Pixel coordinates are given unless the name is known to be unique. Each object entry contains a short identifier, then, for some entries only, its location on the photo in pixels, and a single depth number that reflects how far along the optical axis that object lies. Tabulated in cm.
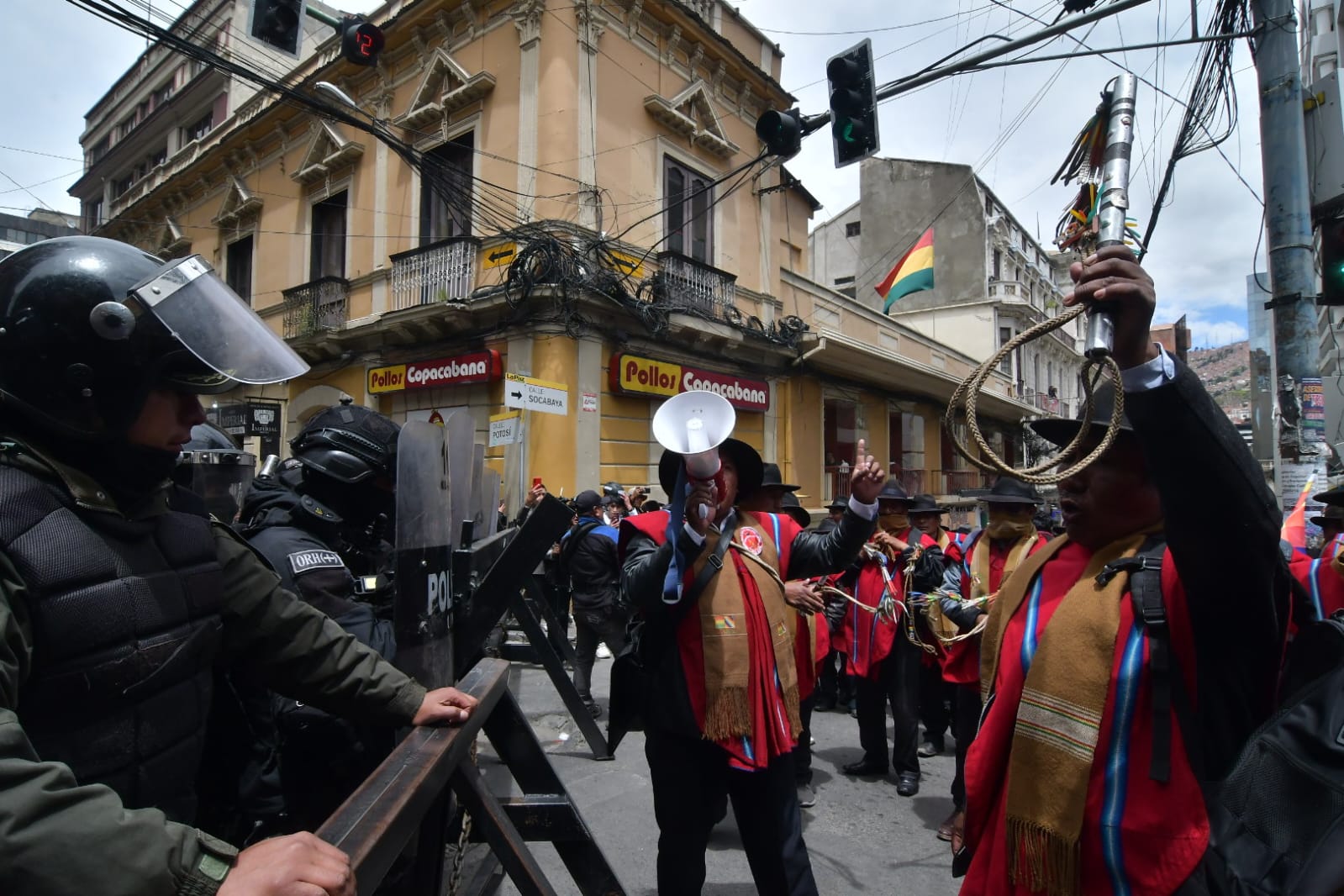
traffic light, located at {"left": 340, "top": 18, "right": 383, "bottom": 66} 746
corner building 1071
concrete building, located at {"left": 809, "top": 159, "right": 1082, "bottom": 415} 2644
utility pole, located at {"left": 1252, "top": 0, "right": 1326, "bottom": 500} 504
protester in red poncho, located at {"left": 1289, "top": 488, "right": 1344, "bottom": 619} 333
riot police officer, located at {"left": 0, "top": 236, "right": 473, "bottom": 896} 87
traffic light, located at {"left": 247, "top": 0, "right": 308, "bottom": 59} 614
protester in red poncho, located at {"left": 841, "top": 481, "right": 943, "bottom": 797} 448
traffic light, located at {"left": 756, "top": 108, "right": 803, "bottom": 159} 708
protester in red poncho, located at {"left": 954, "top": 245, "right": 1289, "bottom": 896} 126
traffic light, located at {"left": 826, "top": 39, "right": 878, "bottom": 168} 677
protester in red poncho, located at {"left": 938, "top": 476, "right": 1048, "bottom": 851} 371
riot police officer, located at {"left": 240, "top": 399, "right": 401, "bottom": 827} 208
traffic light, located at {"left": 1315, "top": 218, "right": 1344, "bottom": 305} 532
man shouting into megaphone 247
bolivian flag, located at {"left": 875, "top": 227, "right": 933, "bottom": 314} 1451
